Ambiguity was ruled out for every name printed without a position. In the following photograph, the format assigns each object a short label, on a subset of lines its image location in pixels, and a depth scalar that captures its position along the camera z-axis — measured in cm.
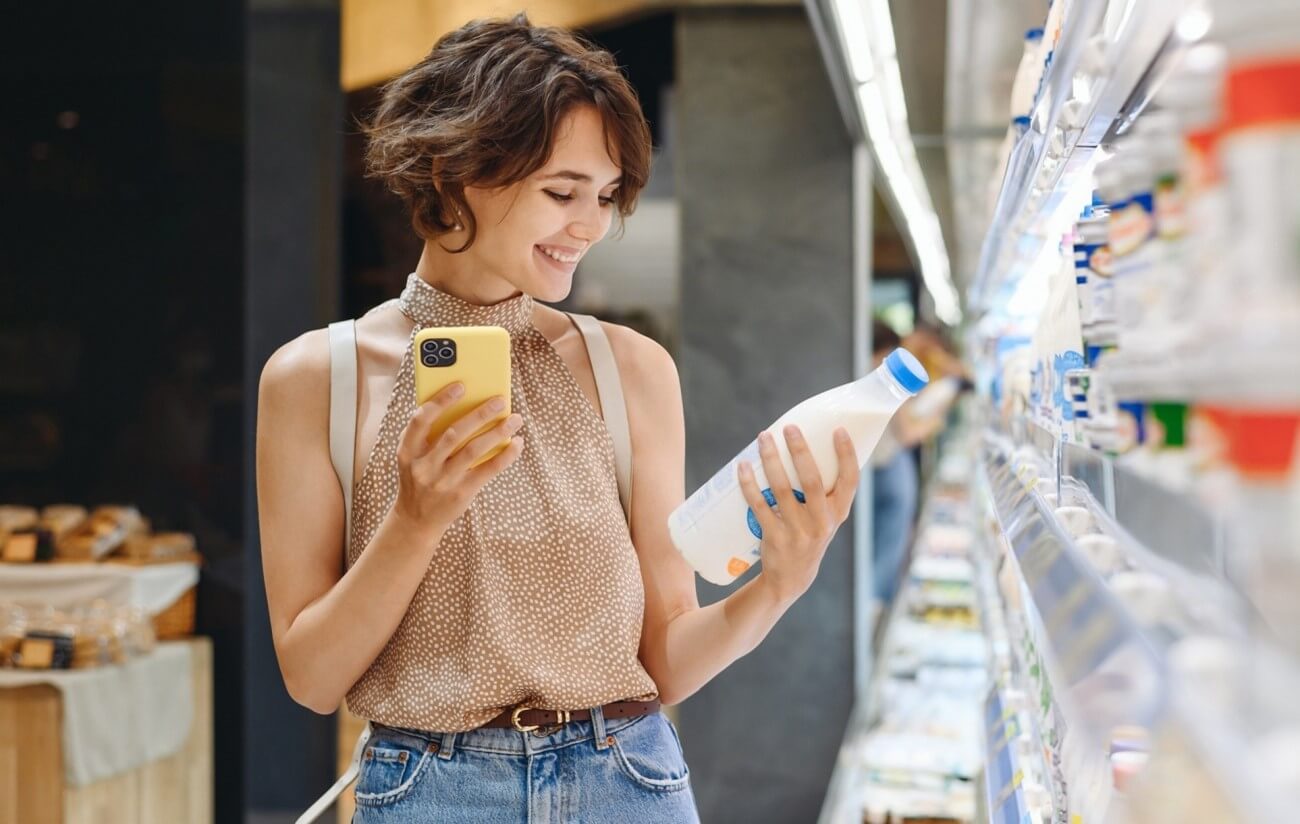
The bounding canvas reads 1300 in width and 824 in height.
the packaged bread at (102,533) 327
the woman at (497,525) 122
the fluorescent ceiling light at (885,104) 235
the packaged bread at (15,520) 323
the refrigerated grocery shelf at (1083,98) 64
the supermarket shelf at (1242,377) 38
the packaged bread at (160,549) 335
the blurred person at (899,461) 595
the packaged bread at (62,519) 326
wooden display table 288
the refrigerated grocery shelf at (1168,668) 39
